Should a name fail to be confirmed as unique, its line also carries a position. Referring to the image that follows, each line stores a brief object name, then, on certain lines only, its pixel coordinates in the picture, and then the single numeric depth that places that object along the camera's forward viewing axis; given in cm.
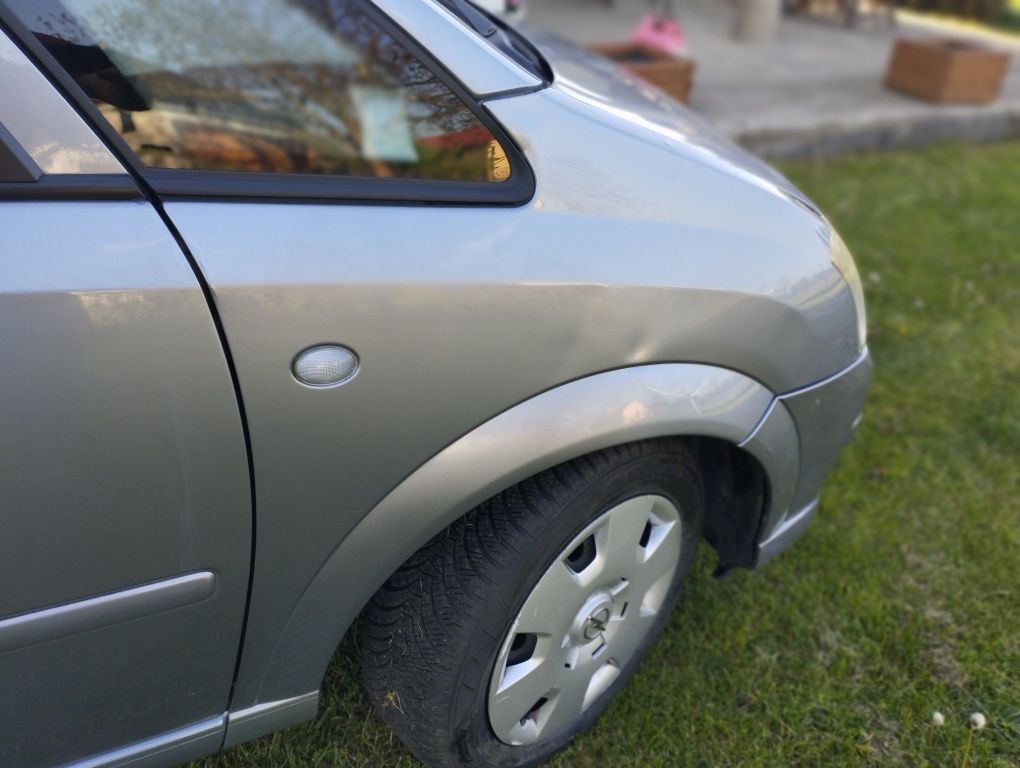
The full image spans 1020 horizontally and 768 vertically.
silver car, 106
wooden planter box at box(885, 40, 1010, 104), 552
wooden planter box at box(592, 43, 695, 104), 454
